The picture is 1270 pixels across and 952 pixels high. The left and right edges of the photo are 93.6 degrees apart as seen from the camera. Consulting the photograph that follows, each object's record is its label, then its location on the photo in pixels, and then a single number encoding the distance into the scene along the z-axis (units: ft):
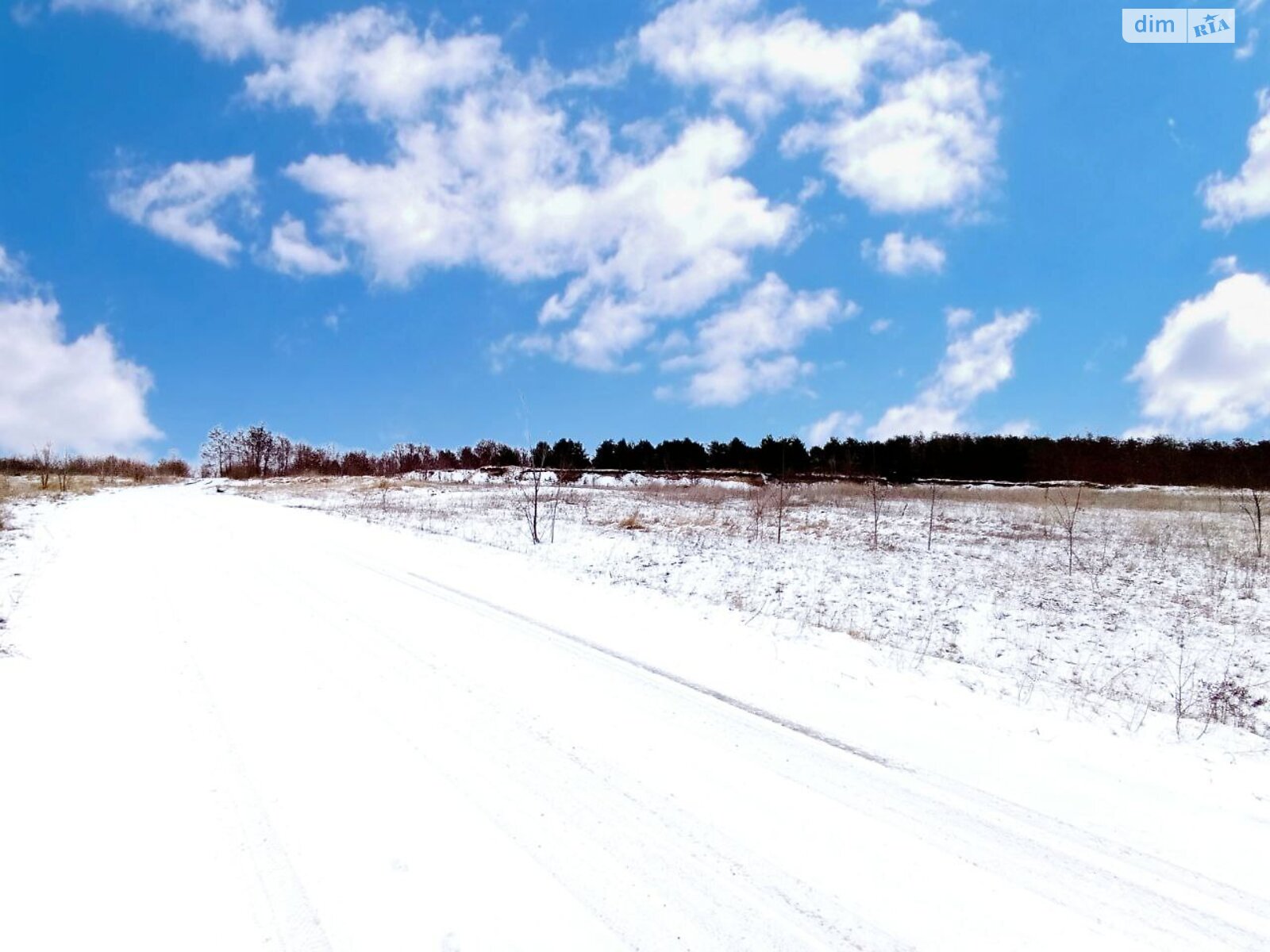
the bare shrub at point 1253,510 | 51.29
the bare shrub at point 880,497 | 55.50
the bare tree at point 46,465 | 103.33
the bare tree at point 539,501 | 49.46
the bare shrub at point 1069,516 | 47.25
